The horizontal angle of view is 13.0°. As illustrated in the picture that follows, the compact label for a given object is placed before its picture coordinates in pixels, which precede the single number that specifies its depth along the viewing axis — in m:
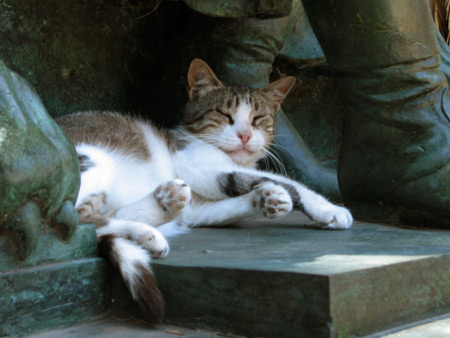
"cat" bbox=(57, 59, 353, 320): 1.84
